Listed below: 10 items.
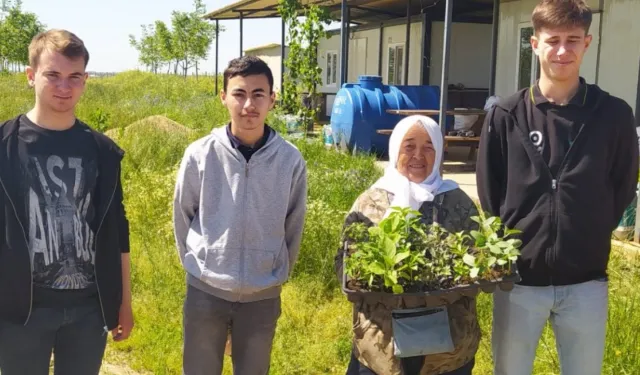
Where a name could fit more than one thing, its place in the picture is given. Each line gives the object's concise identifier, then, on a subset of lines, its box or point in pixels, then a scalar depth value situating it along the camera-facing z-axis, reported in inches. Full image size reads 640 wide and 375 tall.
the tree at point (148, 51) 1898.4
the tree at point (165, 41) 1593.3
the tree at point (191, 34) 1508.4
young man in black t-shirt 87.0
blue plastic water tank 451.2
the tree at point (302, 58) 446.9
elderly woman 92.3
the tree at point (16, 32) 1375.5
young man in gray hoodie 98.3
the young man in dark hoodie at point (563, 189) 92.4
